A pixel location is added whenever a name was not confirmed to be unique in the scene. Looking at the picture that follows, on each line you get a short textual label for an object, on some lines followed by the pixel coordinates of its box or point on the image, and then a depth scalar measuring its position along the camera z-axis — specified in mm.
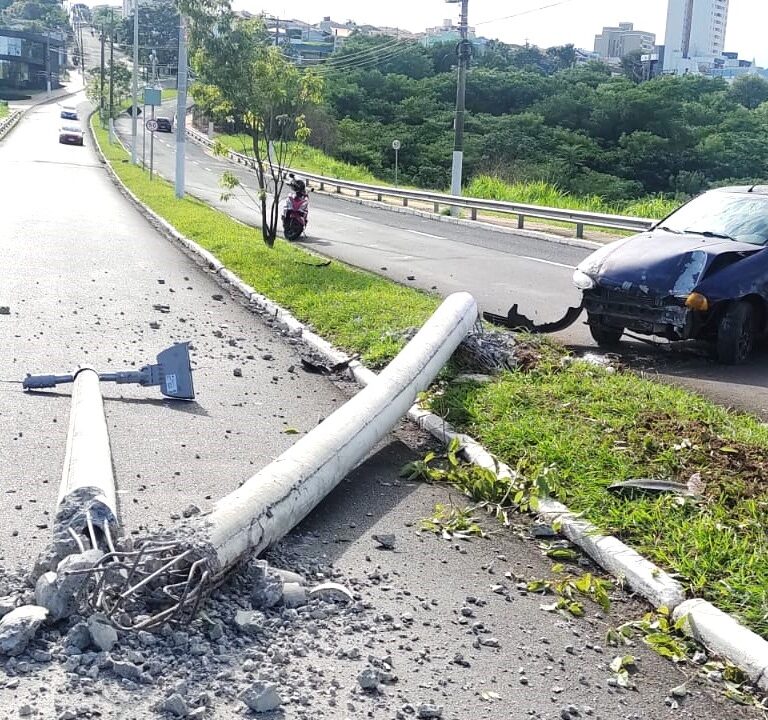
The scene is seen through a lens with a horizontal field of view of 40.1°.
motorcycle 21484
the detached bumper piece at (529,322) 10180
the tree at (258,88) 17875
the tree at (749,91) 78688
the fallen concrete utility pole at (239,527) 3920
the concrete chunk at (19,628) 3619
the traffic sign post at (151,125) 40425
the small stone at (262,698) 3398
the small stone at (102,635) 3668
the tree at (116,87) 97875
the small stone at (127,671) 3523
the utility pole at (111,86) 85688
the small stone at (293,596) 4215
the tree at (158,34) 145500
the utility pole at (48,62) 139250
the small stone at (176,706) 3332
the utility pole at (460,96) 35688
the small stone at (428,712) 3467
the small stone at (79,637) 3672
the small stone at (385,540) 5020
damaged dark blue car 9328
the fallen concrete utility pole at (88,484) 4274
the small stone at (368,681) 3604
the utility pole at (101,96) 91562
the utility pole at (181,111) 26891
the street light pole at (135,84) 48509
